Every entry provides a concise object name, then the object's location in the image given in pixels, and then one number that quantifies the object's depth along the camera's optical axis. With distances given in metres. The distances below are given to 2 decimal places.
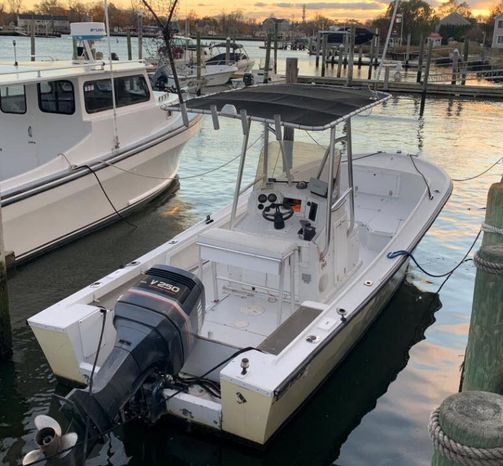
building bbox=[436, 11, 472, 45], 69.25
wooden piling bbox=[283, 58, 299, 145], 12.71
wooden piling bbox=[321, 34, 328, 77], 30.91
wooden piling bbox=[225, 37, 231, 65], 29.03
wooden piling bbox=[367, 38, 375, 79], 29.25
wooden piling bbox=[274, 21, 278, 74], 29.03
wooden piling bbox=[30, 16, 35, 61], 20.29
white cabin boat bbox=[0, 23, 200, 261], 7.48
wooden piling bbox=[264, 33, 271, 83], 24.66
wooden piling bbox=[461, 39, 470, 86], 27.48
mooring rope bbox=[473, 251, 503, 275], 3.29
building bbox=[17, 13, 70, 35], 63.31
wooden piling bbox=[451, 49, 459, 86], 26.86
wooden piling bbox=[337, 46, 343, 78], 28.98
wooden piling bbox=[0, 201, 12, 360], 5.14
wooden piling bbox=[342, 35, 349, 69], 36.66
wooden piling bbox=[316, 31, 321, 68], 37.09
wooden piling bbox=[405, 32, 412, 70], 38.34
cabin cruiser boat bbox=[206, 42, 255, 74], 29.62
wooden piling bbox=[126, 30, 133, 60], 28.59
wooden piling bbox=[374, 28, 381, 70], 35.92
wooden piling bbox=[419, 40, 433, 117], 21.11
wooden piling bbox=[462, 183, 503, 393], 3.36
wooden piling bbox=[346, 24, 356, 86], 24.03
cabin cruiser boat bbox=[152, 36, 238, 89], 25.71
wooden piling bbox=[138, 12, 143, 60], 27.79
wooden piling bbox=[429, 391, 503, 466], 2.00
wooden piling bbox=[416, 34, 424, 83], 26.96
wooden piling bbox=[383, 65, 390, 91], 23.31
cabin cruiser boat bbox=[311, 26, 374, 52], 36.79
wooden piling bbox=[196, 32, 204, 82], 25.69
